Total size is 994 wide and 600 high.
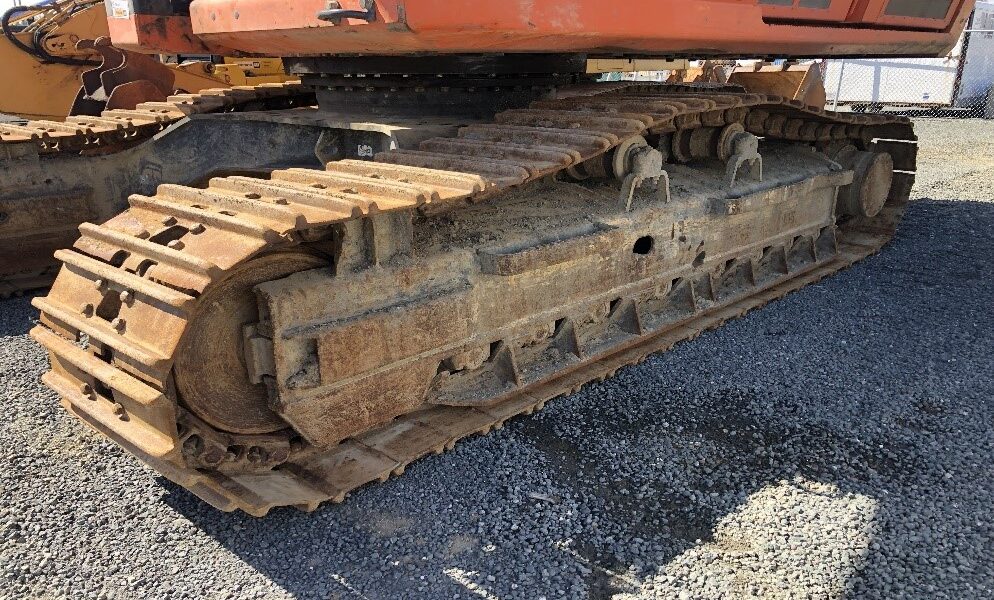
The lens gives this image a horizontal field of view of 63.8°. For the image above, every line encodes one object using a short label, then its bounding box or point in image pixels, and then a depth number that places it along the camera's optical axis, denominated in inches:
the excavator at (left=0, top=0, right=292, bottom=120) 366.3
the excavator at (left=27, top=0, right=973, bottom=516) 114.4
